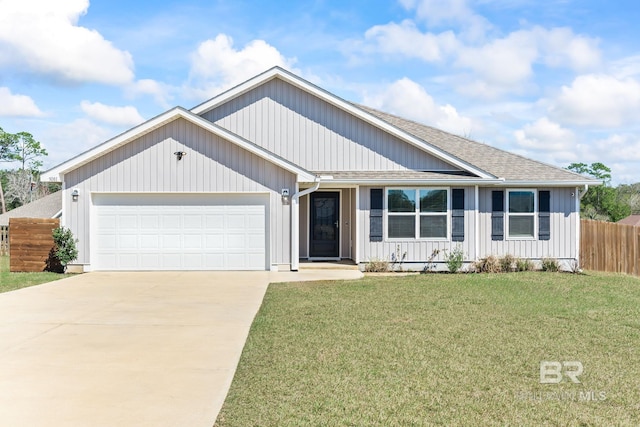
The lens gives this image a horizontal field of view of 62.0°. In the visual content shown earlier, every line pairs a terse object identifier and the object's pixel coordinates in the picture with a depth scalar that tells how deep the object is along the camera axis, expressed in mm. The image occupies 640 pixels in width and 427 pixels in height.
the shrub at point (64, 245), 14545
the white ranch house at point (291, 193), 14930
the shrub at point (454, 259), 15773
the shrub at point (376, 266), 15734
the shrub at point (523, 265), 16203
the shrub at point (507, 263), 16109
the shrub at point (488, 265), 15977
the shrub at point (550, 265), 16297
